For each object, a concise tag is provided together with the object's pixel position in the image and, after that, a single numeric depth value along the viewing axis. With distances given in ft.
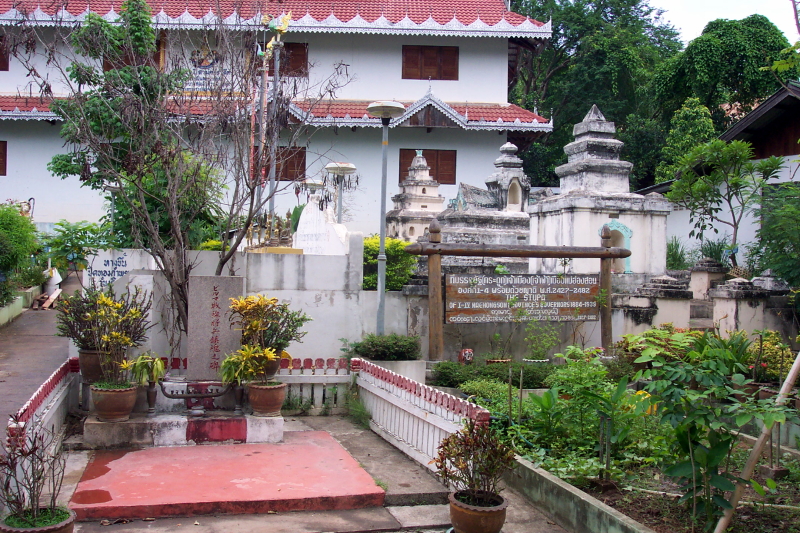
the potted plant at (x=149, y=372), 26.13
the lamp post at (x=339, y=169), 58.44
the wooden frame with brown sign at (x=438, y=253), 33.27
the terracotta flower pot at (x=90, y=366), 26.81
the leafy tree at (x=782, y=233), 35.33
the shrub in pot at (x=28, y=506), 15.28
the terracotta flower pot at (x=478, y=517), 17.30
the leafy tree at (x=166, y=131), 31.19
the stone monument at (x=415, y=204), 70.38
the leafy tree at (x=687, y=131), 82.64
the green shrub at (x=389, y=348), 32.12
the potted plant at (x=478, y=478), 17.38
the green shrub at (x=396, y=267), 50.80
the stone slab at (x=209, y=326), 27.94
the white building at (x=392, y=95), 76.59
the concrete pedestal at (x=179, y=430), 24.79
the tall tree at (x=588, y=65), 105.50
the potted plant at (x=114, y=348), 24.82
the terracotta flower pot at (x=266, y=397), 26.48
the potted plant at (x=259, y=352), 26.66
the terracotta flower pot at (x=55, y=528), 14.98
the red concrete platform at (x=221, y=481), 19.63
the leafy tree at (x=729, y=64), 84.64
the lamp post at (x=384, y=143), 30.68
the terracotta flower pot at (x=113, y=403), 24.67
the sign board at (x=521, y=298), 34.56
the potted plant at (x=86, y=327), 26.86
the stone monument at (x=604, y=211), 44.96
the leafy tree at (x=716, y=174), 49.52
